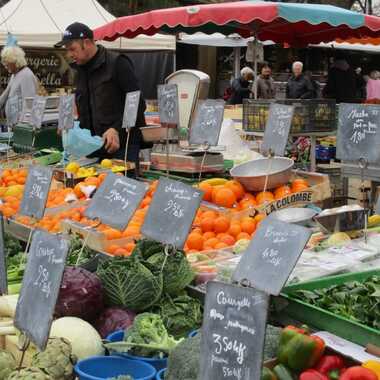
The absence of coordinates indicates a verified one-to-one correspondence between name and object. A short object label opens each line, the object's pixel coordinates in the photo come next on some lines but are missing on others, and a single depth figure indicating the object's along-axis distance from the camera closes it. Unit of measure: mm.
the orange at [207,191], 4262
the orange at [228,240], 3519
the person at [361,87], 16700
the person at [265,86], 13859
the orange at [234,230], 3665
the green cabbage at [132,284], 2643
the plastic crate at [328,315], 2197
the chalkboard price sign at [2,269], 2799
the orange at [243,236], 3574
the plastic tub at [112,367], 2262
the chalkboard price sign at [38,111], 5961
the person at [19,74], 7477
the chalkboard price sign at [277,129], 4117
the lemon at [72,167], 5078
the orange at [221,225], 3709
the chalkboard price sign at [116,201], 2949
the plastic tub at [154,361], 2307
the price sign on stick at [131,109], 4801
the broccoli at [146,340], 2338
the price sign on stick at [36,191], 3230
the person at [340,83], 12625
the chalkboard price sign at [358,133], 3396
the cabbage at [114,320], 2635
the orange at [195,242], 3461
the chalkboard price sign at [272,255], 2068
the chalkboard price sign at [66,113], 5340
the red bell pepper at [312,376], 1938
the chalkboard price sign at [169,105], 4904
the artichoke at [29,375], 2143
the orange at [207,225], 3730
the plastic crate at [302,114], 6613
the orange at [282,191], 4176
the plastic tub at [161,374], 2223
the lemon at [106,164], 5203
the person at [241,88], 13164
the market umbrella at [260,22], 6941
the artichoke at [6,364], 2319
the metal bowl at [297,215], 3602
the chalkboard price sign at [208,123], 4516
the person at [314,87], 12453
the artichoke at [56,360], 2229
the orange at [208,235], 3607
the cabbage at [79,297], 2637
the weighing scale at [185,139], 5004
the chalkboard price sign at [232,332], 1615
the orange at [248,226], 3701
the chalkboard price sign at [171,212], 2729
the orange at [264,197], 4104
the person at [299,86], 12281
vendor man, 5191
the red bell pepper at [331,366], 2006
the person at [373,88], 16033
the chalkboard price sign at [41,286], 2121
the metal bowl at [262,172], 4258
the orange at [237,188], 4227
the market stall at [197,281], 2021
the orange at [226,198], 4121
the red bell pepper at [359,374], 1846
